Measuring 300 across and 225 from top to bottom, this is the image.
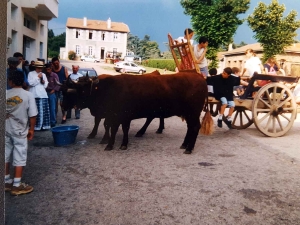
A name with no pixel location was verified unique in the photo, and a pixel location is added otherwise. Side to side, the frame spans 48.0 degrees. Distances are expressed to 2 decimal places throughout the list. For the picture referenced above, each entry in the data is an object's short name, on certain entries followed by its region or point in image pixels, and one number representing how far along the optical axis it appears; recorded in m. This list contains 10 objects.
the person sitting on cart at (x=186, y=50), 7.66
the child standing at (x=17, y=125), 4.19
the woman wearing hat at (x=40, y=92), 7.75
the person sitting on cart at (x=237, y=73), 8.71
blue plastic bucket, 6.56
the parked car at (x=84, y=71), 14.94
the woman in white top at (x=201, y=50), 7.94
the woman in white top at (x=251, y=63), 9.69
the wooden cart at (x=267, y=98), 7.97
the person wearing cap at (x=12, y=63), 6.35
